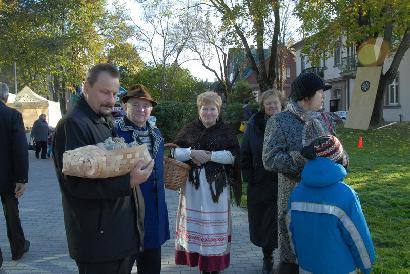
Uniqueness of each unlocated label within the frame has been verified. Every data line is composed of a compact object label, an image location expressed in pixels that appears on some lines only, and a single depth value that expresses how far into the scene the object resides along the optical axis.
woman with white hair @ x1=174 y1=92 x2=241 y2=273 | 4.66
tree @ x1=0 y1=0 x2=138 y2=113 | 20.92
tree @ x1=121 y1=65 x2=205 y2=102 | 38.75
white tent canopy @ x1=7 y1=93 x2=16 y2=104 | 23.41
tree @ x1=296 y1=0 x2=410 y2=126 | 18.89
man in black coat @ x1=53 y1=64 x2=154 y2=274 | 2.65
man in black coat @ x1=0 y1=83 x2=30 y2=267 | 5.30
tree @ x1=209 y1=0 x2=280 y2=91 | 21.33
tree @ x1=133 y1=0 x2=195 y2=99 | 34.08
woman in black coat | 4.95
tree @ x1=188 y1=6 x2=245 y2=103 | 37.12
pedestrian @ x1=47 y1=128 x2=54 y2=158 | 19.05
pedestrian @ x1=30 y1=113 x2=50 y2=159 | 18.42
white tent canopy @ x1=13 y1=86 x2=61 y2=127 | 24.59
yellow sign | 21.60
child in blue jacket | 2.91
